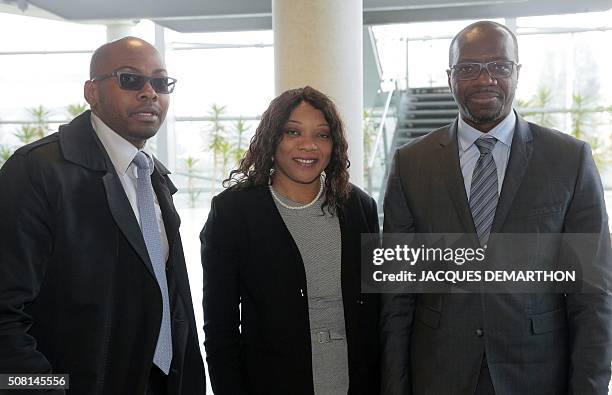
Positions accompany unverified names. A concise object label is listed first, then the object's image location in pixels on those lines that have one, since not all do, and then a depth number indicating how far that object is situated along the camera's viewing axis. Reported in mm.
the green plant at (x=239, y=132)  12742
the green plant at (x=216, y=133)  12648
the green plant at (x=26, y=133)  12430
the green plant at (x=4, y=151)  12065
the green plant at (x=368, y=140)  7699
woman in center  2287
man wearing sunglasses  1819
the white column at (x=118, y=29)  10531
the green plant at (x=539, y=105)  12156
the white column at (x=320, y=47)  4926
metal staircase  10805
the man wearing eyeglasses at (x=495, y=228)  2158
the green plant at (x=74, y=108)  11984
